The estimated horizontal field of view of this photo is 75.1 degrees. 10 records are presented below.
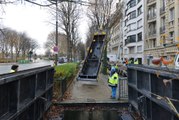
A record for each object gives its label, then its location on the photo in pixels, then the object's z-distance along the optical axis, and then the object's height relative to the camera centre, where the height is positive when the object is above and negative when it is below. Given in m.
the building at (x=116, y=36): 15.00 +5.94
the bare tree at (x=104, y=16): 14.51 +5.51
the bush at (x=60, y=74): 6.90 -0.96
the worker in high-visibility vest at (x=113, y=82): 5.68 -1.16
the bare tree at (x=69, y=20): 16.67 +6.02
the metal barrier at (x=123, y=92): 5.75 -1.80
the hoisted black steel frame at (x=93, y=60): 8.84 -0.15
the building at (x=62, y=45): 41.47 +5.20
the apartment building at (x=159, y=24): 18.71 +6.65
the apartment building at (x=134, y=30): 30.58 +8.25
